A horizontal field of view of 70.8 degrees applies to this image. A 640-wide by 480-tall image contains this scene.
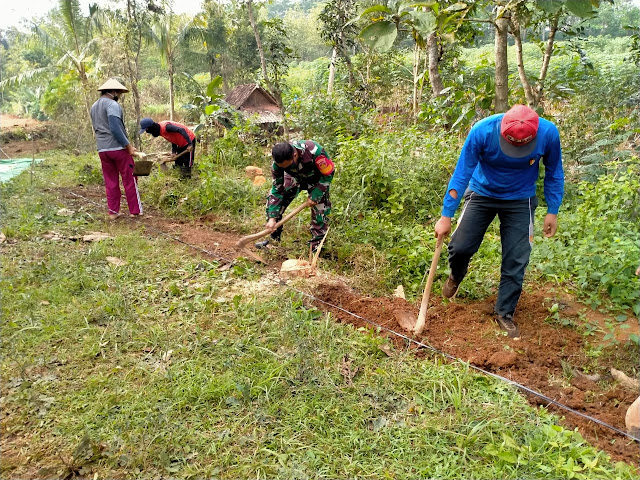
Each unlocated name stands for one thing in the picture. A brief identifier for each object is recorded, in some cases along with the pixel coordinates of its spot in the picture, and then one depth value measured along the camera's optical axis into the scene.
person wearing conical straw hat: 5.56
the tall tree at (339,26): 9.41
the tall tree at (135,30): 11.33
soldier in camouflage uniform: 4.31
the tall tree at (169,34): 12.50
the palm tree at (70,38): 12.71
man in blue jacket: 2.93
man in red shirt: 6.75
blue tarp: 9.05
